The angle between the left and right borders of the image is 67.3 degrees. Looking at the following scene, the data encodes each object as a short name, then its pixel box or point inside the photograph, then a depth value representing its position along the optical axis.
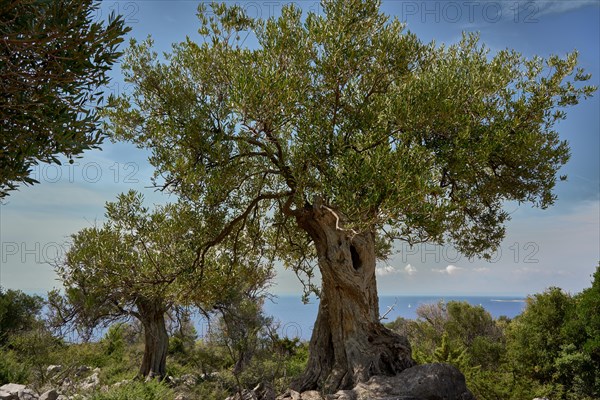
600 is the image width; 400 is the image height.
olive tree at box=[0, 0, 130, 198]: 5.24
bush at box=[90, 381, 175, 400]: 10.80
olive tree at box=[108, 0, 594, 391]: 9.41
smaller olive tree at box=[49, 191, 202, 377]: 11.66
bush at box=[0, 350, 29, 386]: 16.75
